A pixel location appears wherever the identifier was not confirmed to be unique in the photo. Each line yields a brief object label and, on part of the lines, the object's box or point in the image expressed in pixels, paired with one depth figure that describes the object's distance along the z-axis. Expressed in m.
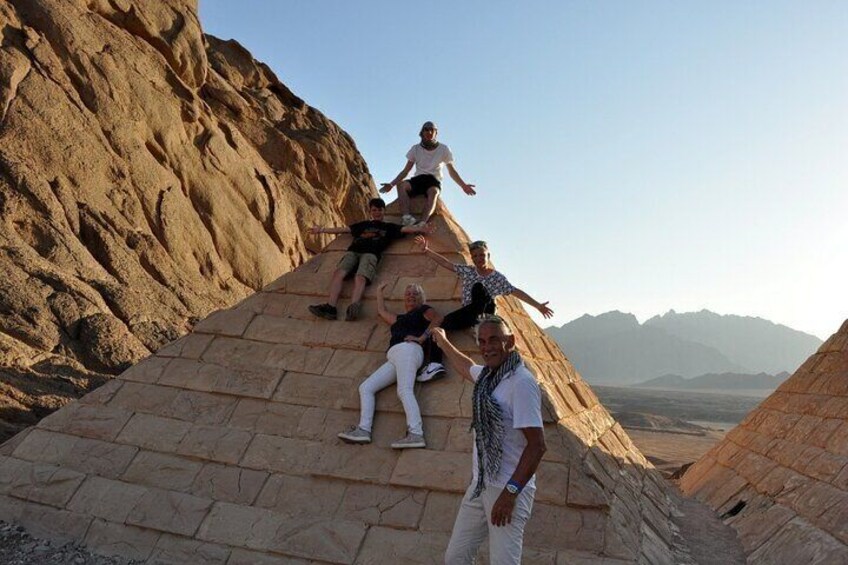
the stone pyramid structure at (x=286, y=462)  4.58
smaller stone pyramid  6.11
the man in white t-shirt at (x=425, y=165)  7.45
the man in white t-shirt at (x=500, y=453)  3.24
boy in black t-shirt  6.29
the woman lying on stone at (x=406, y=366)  5.09
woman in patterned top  5.71
